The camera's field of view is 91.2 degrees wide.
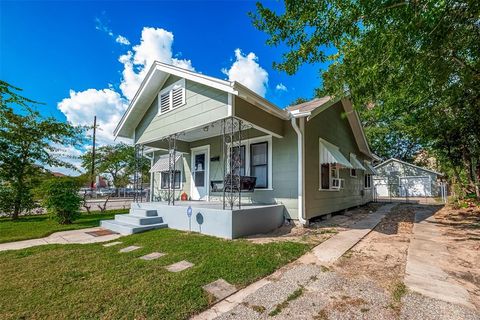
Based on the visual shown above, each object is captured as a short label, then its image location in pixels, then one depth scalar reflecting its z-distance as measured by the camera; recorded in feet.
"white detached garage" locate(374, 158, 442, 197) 84.12
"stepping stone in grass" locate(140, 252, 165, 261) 14.90
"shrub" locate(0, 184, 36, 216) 35.86
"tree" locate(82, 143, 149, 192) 63.46
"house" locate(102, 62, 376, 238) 21.31
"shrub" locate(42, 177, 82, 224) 29.27
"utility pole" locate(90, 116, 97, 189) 68.59
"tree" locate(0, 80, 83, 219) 35.45
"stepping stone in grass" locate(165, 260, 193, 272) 12.85
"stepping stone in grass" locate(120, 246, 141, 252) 17.00
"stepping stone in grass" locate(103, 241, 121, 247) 18.79
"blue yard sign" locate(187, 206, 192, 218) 22.82
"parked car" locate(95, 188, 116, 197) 99.76
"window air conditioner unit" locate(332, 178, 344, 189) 32.22
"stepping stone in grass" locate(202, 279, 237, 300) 10.11
